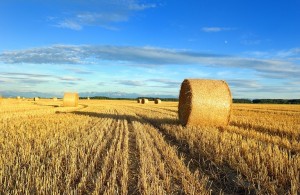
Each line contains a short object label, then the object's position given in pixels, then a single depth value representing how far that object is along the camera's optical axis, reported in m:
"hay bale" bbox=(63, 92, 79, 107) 21.99
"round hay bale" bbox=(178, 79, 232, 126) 8.89
